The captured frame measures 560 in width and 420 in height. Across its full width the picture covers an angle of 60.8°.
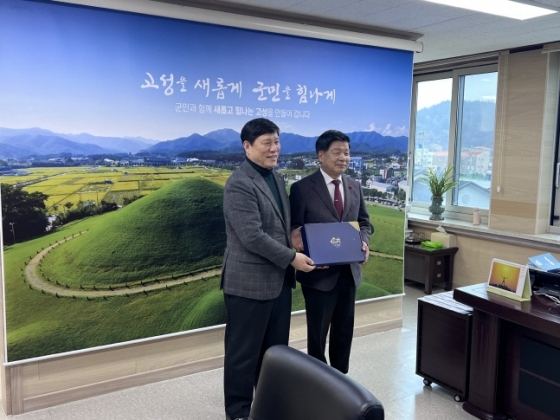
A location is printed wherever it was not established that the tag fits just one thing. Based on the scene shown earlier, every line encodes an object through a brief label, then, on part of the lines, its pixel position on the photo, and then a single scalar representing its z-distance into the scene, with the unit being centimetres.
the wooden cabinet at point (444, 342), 290
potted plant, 543
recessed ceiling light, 313
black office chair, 104
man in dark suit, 279
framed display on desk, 267
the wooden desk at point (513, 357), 247
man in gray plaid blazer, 247
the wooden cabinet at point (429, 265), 511
